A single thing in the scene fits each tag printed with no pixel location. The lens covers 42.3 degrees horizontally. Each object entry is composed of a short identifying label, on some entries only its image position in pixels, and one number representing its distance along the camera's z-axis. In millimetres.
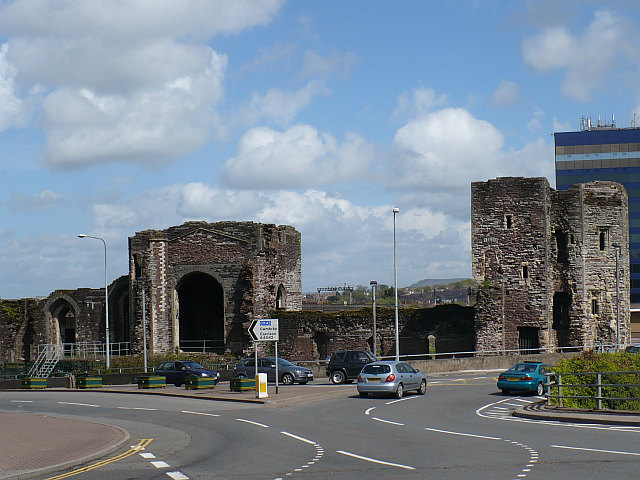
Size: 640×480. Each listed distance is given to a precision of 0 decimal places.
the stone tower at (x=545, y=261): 55281
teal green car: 32594
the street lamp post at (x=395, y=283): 45062
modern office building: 118375
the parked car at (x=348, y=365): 40531
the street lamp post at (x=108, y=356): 51094
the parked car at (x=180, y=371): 42344
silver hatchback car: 31766
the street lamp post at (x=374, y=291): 48425
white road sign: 33625
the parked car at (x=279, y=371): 40812
